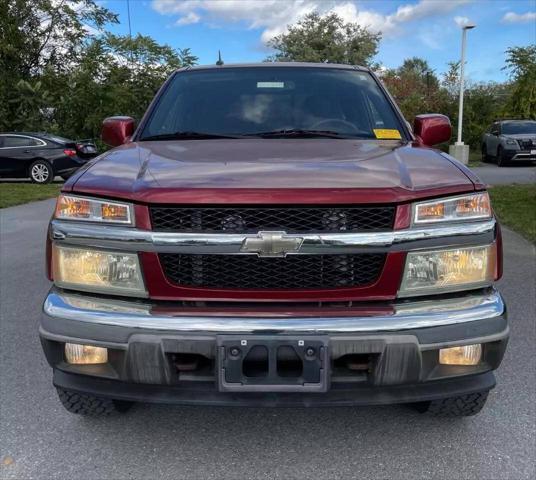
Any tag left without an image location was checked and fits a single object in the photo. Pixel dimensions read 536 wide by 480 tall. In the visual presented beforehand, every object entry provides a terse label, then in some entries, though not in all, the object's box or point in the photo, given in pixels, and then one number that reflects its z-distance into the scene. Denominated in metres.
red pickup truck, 2.12
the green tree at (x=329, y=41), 41.94
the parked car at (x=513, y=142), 18.64
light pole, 19.50
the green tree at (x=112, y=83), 21.09
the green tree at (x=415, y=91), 29.42
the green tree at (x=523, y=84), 24.31
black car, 14.66
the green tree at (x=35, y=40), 22.15
